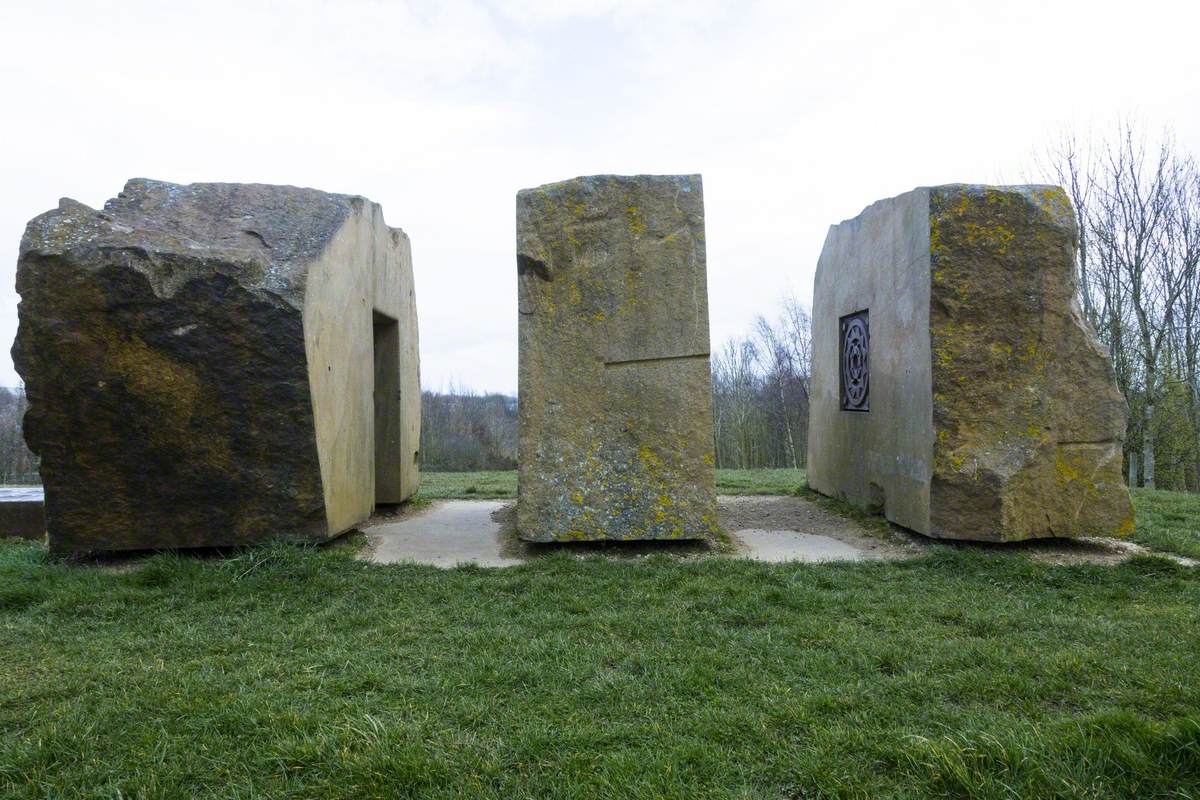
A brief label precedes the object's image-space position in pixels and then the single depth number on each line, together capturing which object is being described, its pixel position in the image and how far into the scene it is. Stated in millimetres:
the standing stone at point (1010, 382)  4949
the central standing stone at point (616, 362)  5004
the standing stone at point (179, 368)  4305
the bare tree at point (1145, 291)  14148
